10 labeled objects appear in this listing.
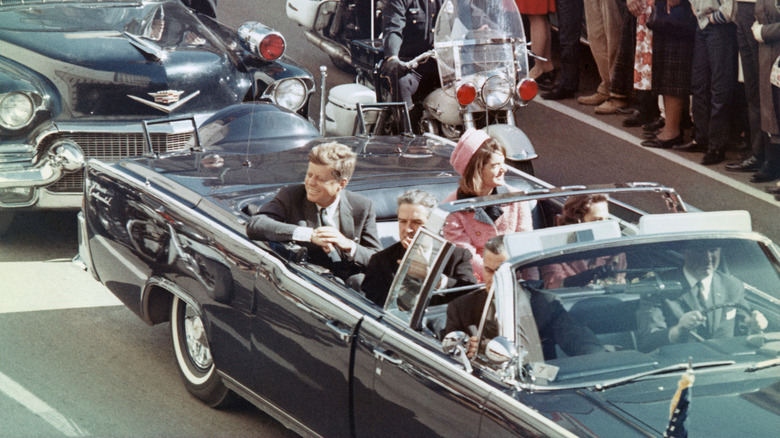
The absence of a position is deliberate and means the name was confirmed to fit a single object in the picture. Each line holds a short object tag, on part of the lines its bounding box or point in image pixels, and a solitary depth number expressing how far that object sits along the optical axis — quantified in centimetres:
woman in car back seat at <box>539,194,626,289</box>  799
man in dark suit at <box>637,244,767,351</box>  798
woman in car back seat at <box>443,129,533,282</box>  1053
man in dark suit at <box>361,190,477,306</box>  953
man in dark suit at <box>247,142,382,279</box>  998
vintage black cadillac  1557
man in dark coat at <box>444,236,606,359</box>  777
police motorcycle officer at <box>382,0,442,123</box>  1833
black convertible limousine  742
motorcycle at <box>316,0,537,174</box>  1633
